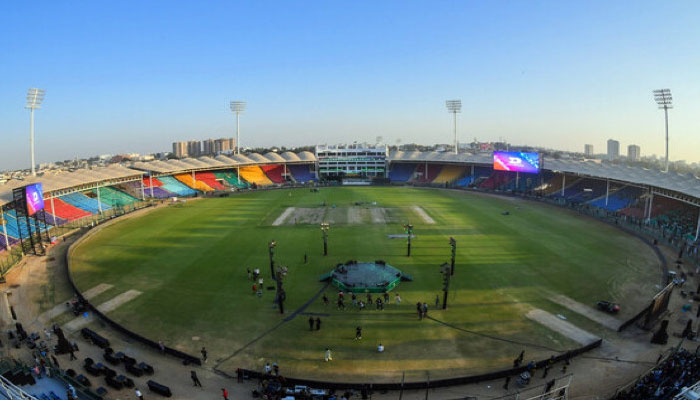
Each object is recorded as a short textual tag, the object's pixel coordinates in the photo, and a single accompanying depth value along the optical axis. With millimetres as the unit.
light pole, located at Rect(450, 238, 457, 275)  30381
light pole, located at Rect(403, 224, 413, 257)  36097
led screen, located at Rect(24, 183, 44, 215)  37538
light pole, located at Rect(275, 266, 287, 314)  24833
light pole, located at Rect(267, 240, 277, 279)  30511
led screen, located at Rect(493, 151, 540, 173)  71625
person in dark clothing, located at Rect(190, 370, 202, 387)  18391
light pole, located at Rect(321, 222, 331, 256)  36603
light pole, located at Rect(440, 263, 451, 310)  24647
